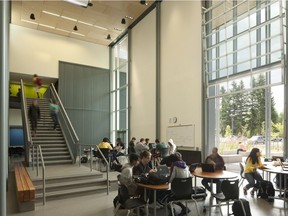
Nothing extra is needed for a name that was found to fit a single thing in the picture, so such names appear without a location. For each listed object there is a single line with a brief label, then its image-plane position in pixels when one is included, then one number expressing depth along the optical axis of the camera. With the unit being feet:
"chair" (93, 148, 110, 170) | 29.94
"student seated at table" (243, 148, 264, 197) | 19.85
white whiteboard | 34.43
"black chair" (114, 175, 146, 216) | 12.93
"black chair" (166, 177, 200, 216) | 13.34
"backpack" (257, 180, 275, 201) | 19.42
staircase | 30.03
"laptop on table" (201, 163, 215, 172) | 17.19
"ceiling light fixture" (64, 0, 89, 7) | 36.16
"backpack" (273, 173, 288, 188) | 20.23
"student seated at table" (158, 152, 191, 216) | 14.16
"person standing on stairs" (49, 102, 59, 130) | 35.01
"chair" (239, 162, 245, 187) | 20.99
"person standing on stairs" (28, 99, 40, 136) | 32.58
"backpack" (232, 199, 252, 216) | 13.85
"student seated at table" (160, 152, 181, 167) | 20.30
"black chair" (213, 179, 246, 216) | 13.82
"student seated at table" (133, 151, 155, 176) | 15.20
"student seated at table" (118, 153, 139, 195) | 14.15
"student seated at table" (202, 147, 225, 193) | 17.51
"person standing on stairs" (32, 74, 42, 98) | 37.88
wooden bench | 16.88
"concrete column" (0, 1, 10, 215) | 4.71
